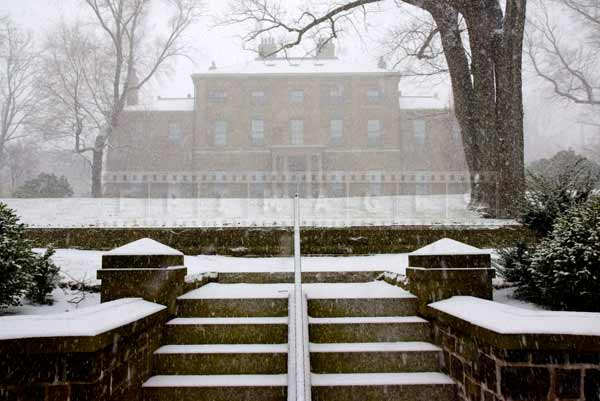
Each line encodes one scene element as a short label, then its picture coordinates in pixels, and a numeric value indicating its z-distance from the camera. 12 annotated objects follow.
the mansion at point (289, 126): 27.98
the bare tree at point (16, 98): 25.27
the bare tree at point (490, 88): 8.45
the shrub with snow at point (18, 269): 3.96
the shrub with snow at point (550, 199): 5.30
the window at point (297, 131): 28.19
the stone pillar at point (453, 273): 3.78
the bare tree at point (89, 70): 20.89
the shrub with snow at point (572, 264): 3.74
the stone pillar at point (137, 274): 3.75
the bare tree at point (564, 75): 20.44
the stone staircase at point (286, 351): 3.25
